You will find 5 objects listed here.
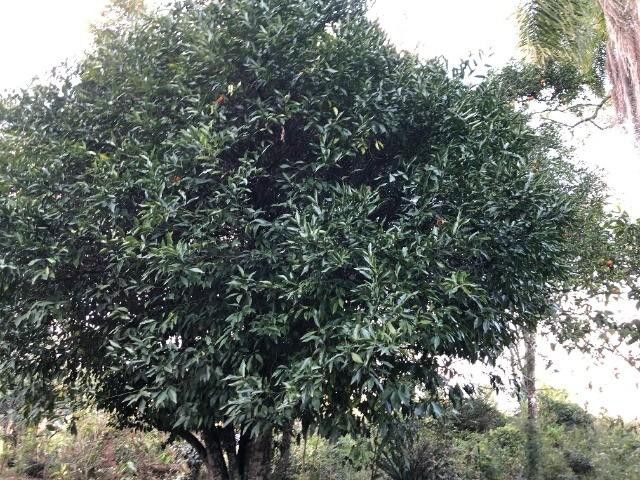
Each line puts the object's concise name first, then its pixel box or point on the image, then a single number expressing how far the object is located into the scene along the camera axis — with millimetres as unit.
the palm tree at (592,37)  6270
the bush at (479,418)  11445
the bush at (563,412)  11812
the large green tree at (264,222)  3945
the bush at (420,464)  7242
